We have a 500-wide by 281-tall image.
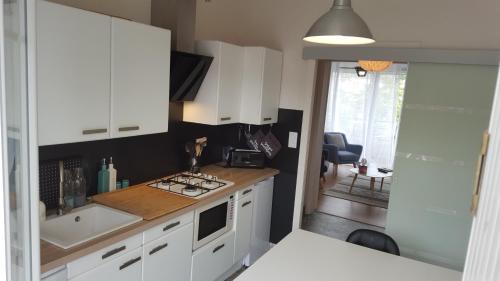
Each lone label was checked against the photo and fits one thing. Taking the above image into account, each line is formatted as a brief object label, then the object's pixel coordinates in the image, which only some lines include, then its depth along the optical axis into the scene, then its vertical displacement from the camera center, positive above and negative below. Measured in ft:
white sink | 6.84 -2.68
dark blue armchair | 24.71 -3.03
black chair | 7.84 -2.88
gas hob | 9.14 -2.36
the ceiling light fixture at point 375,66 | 15.66 +1.88
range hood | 8.96 +0.58
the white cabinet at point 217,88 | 10.01 +0.28
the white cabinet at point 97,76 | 5.98 +0.25
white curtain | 26.18 +0.01
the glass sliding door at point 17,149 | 3.86 -0.74
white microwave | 8.86 -3.15
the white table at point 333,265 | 6.24 -2.89
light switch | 11.99 -1.18
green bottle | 8.50 -2.08
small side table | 20.32 -3.64
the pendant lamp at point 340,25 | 5.42 +1.22
